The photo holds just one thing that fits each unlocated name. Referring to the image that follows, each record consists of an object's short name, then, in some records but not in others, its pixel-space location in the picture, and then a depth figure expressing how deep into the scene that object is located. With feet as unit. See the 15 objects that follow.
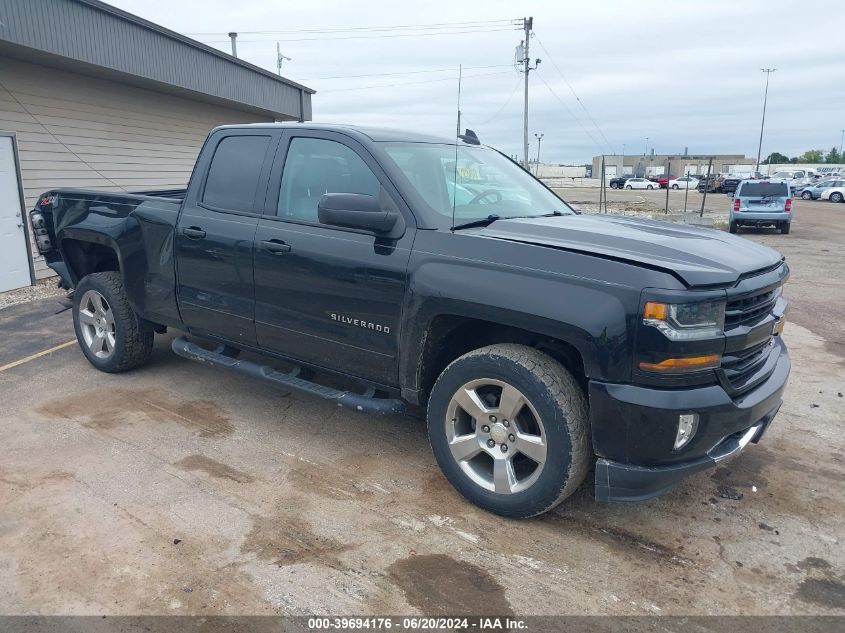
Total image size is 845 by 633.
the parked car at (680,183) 214.90
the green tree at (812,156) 381.93
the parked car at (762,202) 63.16
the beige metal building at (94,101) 30.66
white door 30.58
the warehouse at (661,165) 284.61
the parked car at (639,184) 220.70
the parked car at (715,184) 186.09
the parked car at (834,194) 131.34
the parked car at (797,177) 159.57
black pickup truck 9.77
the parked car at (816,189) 138.34
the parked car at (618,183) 234.99
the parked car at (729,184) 176.89
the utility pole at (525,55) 120.16
